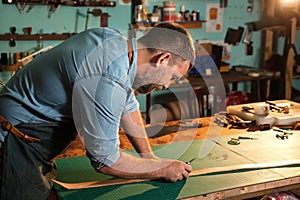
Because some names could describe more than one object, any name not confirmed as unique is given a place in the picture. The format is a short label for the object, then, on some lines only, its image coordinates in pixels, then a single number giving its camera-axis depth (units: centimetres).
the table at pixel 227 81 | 368
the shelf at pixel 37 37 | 329
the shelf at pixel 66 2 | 325
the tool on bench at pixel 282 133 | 206
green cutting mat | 143
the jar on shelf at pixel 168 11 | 378
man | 128
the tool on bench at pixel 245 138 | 204
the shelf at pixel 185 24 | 373
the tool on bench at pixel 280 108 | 239
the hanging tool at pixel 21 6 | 330
